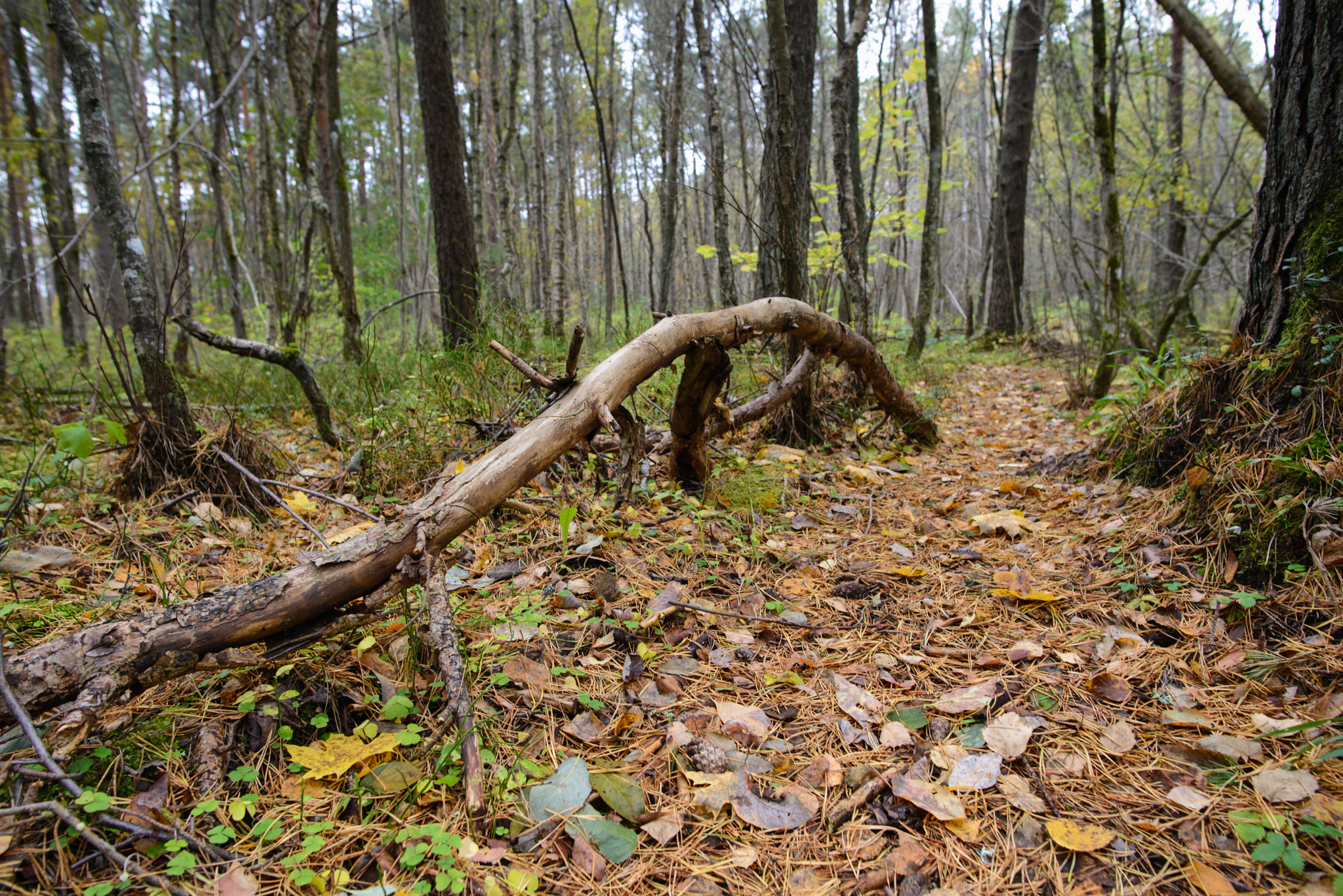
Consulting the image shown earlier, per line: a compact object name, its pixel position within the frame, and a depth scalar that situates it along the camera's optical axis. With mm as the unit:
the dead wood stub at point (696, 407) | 2840
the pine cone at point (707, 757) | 1479
